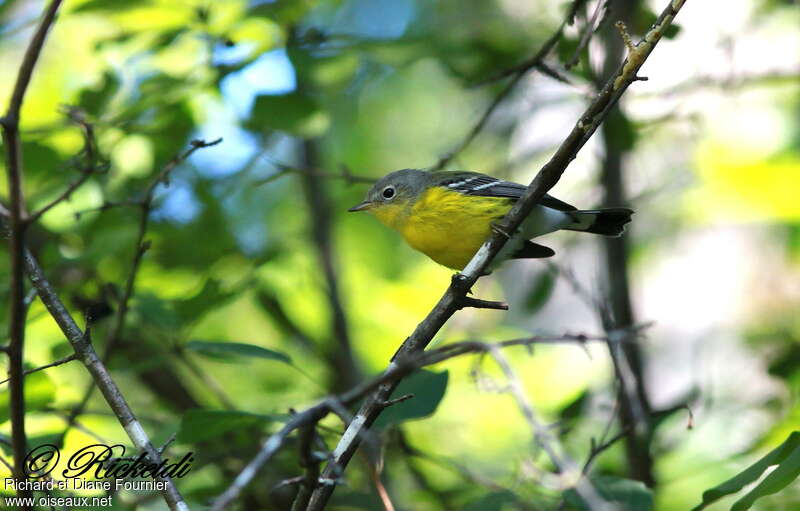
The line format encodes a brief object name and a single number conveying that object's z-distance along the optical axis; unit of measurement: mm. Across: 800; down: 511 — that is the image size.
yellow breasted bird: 8734
